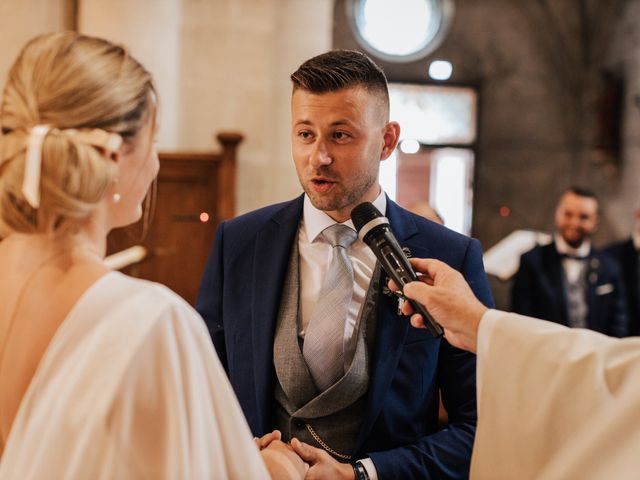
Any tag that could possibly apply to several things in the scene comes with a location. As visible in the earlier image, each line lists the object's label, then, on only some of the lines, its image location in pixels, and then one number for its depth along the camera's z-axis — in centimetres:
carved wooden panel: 633
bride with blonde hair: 117
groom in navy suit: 196
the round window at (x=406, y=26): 1151
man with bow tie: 604
